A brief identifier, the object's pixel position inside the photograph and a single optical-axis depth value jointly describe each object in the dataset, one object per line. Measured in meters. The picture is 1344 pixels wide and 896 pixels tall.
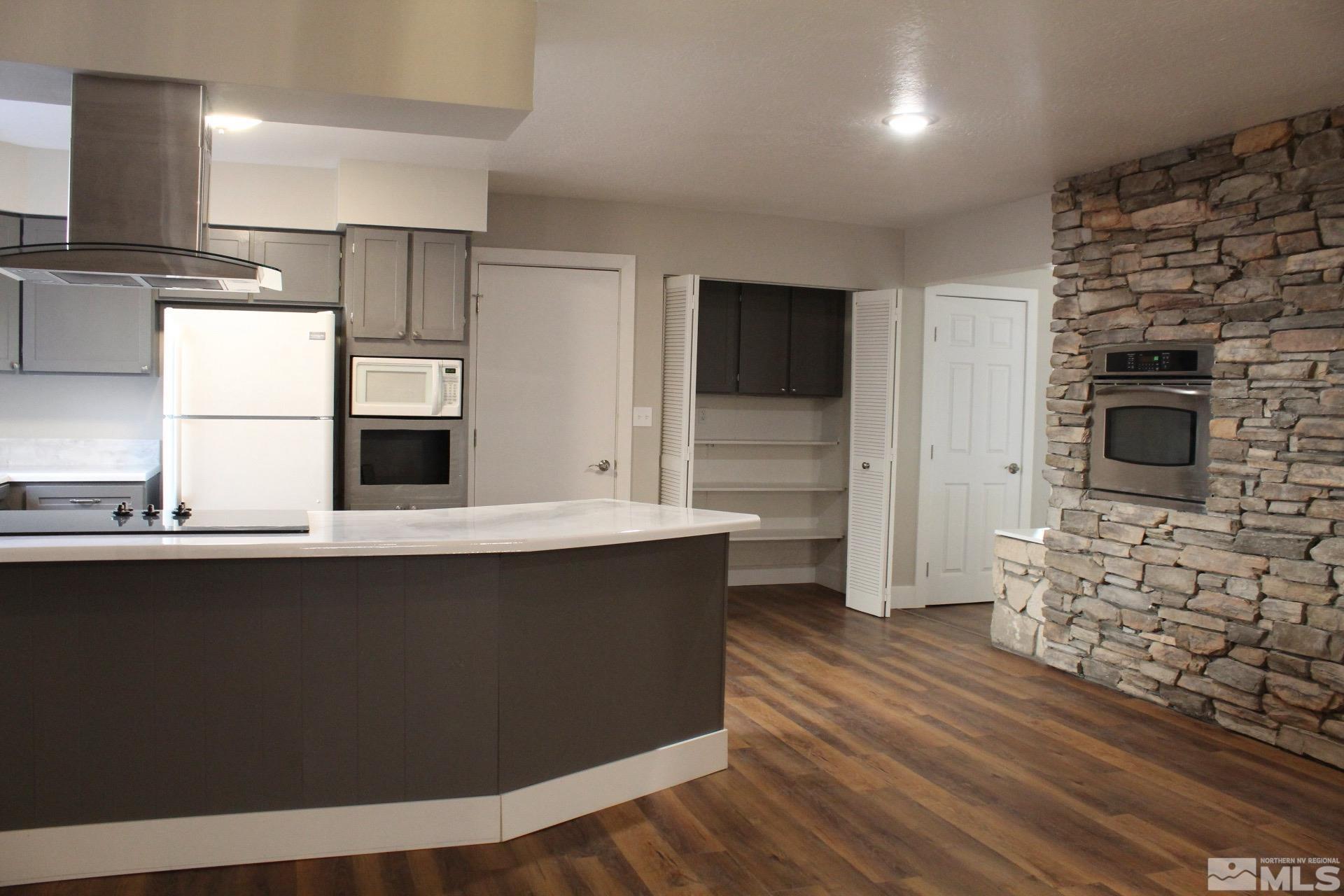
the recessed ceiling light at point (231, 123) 3.72
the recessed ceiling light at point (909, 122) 3.81
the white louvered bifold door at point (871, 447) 5.83
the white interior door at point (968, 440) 6.22
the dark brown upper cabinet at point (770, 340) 6.36
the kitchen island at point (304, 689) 2.49
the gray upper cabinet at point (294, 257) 4.70
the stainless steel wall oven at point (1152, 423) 4.11
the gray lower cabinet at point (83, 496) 4.48
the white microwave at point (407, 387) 4.73
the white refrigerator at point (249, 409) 4.41
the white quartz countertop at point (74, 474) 4.51
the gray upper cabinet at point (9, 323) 4.50
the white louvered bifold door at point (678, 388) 5.54
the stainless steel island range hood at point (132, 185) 2.67
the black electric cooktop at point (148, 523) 2.61
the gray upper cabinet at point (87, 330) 4.54
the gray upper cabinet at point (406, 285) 4.71
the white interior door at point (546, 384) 5.44
